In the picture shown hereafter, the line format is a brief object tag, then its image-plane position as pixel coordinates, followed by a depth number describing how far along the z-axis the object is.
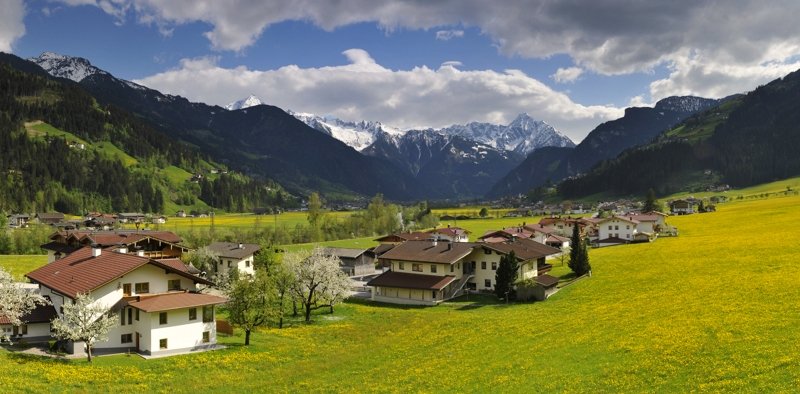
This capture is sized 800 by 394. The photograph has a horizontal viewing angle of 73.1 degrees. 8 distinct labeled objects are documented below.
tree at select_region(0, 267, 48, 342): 44.97
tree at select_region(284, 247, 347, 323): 69.88
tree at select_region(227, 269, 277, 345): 50.62
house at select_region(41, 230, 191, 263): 78.36
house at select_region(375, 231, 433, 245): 136.75
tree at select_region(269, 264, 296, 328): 66.75
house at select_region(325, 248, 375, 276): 112.69
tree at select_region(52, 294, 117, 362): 41.69
